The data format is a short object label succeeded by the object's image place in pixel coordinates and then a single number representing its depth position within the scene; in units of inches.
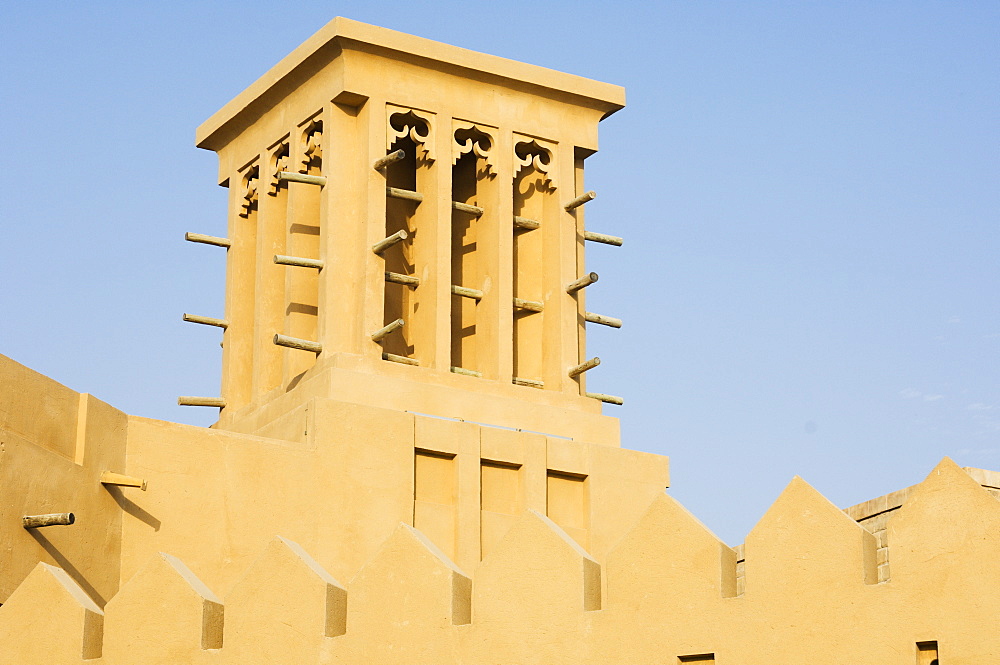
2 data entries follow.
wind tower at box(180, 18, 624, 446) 1159.6
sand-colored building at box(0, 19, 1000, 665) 598.9
